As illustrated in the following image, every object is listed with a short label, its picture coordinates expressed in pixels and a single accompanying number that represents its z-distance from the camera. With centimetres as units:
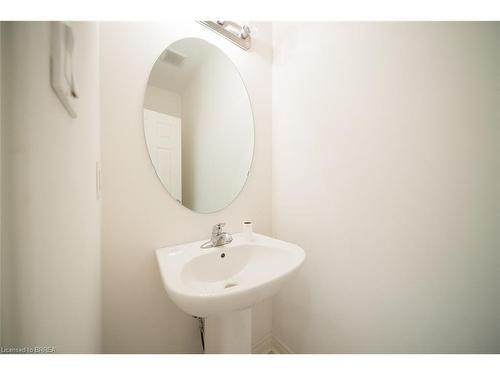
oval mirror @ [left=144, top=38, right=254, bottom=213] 83
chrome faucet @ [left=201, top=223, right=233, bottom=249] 87
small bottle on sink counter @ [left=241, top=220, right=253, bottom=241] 96
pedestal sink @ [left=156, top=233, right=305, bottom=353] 52
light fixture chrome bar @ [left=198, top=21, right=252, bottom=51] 96
